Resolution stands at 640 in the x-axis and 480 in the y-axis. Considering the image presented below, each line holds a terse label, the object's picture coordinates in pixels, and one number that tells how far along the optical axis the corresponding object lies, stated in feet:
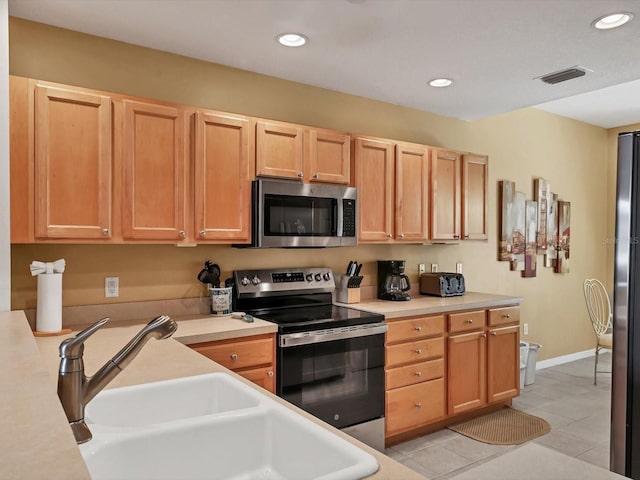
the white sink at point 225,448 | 3.68
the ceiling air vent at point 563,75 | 10.49
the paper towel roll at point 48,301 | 7.73
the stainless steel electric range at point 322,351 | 9.25
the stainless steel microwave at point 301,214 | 9.73
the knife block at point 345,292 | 11.82
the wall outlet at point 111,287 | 9.25
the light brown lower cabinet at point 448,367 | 10.87
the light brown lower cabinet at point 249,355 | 8.38
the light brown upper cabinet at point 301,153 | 9.90
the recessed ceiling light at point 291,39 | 8.86
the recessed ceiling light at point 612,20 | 7.95
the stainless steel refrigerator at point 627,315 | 5.65
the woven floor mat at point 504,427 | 11.41
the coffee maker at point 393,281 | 12.41
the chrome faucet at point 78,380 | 3.76
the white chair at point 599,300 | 18.16
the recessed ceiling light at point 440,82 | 11.27
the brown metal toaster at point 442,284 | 13.16
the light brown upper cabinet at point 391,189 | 11.59
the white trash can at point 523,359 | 15.29
